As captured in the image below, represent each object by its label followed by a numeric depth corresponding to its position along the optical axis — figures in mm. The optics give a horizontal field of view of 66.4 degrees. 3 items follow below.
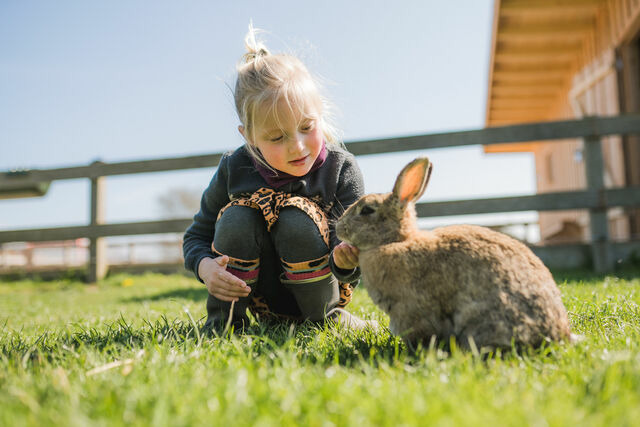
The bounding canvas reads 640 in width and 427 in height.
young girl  2428
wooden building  8398
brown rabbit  1688
